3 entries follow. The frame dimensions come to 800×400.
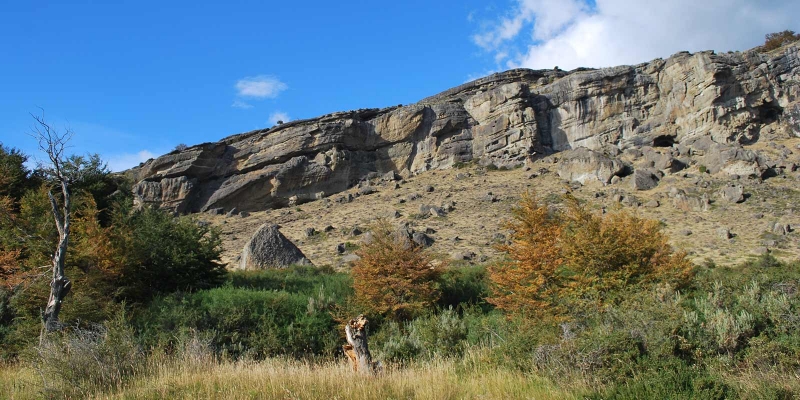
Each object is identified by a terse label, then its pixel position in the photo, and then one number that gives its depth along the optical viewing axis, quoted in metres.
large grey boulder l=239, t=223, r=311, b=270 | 21.84
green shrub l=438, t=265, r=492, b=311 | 15.06
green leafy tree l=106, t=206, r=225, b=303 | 13.16
